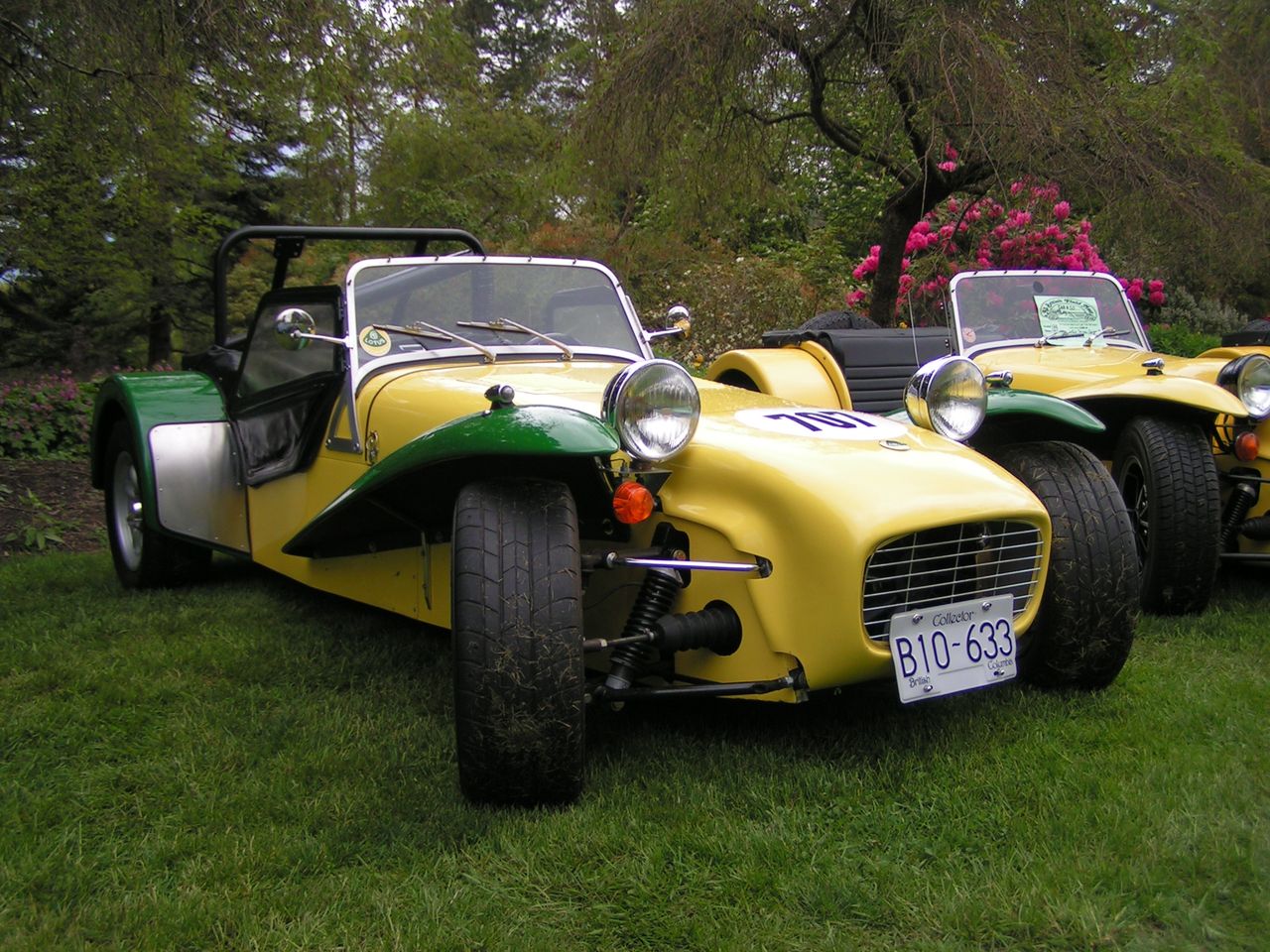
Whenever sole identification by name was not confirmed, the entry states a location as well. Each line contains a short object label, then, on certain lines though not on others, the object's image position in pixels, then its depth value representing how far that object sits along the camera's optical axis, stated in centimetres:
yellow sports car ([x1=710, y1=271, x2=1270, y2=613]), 419
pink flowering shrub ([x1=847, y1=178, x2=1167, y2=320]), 861
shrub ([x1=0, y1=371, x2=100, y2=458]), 785
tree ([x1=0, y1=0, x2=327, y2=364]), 487
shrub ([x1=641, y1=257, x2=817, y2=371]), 1177
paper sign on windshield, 578
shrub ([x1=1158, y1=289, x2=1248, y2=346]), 1495
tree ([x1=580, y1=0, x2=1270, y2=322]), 614
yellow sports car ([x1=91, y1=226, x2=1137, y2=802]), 254
